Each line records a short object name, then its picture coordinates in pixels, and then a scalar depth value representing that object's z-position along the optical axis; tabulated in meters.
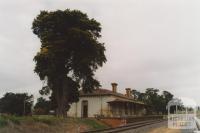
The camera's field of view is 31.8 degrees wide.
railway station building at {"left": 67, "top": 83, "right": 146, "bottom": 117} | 55.06
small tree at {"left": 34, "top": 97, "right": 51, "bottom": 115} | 93.19
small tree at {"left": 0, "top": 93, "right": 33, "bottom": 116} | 67.25
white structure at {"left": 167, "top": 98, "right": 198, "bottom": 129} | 31.95
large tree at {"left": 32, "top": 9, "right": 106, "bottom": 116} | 39.72
